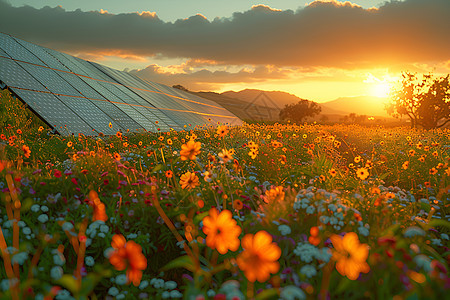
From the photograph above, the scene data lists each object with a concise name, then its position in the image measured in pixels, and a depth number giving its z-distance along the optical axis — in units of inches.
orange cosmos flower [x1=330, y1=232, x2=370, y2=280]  63.8
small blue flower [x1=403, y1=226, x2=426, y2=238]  82.7
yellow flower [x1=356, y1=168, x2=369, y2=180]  169.9
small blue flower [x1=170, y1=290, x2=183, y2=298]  100.1
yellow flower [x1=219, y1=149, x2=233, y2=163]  129.0
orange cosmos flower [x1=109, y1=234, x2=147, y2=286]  63.8
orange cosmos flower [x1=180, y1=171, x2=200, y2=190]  130.7
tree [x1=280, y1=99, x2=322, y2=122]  2283.5
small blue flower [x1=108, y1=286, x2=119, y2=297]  107.0
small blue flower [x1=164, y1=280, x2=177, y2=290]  100.9
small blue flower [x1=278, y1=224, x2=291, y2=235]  107.7
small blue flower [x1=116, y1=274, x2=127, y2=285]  99.2
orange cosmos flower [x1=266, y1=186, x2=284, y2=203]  143.7
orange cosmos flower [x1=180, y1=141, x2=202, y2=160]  125.0
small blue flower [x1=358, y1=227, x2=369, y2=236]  109.3
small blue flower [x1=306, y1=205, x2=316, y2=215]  122.0
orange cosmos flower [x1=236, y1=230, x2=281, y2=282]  58.2
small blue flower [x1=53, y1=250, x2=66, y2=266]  99.6
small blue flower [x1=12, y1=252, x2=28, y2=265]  90.4
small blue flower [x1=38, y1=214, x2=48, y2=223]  123.4
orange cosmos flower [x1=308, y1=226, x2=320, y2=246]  79.5
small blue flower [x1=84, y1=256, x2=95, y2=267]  117.2
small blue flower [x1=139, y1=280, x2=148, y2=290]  106.5
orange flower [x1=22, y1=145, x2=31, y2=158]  166.7
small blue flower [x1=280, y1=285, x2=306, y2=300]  54.8
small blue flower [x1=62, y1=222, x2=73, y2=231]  116.4
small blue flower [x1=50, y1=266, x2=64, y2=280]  84.1
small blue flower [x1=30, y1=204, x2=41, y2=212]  135.0
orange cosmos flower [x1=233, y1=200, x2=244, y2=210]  128.7
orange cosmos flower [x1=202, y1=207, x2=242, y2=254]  68.1
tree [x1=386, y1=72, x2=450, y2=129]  1156.5
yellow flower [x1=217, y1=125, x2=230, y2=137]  158.2
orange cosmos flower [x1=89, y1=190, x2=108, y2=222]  91.1
